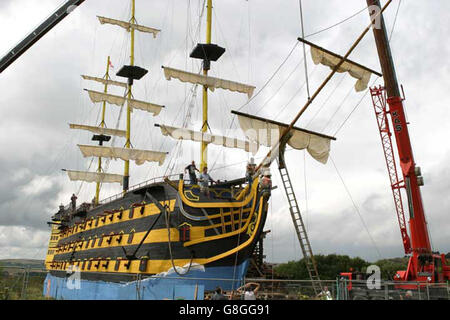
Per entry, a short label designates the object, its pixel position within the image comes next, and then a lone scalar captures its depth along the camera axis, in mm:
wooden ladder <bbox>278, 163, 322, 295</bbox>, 14117
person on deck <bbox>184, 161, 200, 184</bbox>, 17312
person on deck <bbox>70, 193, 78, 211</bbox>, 34369
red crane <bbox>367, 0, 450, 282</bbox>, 14812
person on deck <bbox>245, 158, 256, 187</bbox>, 17094
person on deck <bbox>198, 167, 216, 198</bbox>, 16719
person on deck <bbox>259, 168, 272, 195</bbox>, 16172
